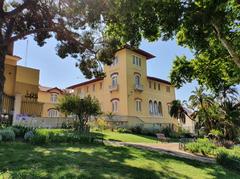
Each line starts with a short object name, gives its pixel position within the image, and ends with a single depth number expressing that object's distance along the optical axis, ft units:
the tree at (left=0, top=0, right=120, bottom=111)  28.60
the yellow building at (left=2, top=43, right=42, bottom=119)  41.27
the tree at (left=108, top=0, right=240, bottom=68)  23.60
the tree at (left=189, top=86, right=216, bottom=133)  55.86
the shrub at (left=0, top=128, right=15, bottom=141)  23.91
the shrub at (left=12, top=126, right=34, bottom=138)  26.83
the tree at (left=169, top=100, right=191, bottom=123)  70.15
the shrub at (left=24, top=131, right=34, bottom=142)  24.47
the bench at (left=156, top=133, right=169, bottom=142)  50.93
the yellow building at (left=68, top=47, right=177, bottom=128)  75.20
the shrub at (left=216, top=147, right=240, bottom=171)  23.32
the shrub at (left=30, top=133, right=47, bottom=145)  23.82
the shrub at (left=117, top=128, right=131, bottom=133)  58.93
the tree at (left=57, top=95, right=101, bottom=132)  46.32
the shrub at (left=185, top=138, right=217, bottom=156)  31.70
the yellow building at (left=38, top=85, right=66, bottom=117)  91.33
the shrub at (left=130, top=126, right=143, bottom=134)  63.75
